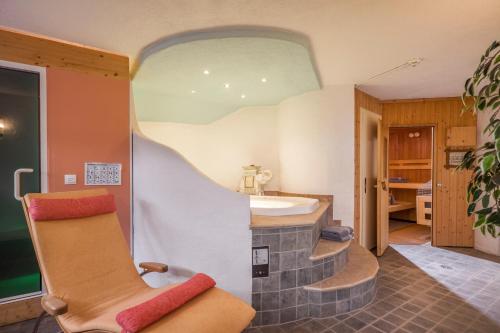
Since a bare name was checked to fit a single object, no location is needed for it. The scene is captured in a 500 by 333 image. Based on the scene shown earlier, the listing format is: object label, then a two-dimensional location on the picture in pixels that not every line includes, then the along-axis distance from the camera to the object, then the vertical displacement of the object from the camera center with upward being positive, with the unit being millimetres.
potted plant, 1282 +14
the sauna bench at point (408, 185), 6268 -444
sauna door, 3787 -386
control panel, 2127 -724
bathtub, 2518 -434
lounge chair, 1402 -729
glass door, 2262 -2
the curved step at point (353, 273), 2295 -971
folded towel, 2795 -685
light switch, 2423 -108
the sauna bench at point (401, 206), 5943 -874
